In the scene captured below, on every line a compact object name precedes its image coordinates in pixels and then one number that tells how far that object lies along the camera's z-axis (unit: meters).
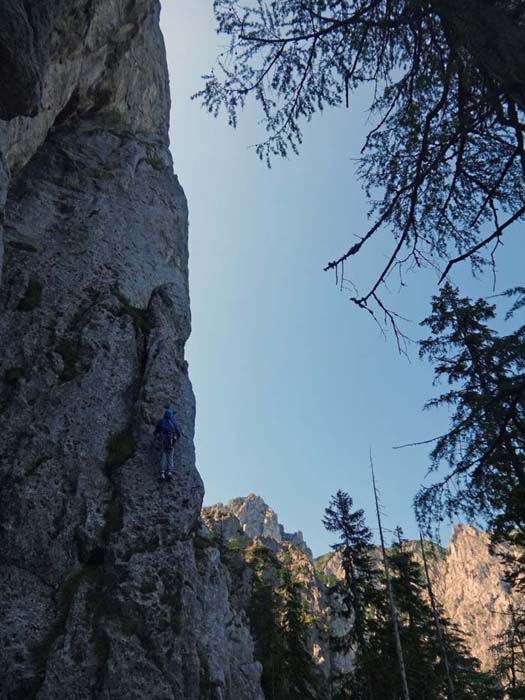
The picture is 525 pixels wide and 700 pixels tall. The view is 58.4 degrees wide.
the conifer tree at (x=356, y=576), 22.48
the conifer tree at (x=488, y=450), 5.12
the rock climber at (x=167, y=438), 14.23
